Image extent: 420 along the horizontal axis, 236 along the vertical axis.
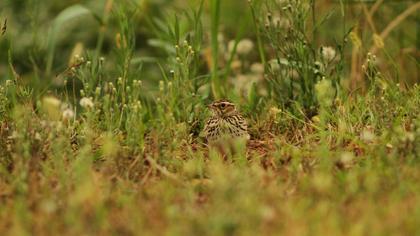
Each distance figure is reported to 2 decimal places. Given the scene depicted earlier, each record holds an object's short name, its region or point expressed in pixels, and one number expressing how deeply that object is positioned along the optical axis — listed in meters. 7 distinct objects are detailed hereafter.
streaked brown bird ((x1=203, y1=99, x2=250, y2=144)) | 12.06
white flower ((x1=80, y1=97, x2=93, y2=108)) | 10.96
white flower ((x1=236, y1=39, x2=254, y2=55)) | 17.37
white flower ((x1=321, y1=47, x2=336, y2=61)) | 14.01
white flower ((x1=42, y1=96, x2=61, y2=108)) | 10.73
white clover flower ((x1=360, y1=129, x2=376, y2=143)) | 10.86
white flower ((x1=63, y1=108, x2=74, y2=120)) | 11.03
